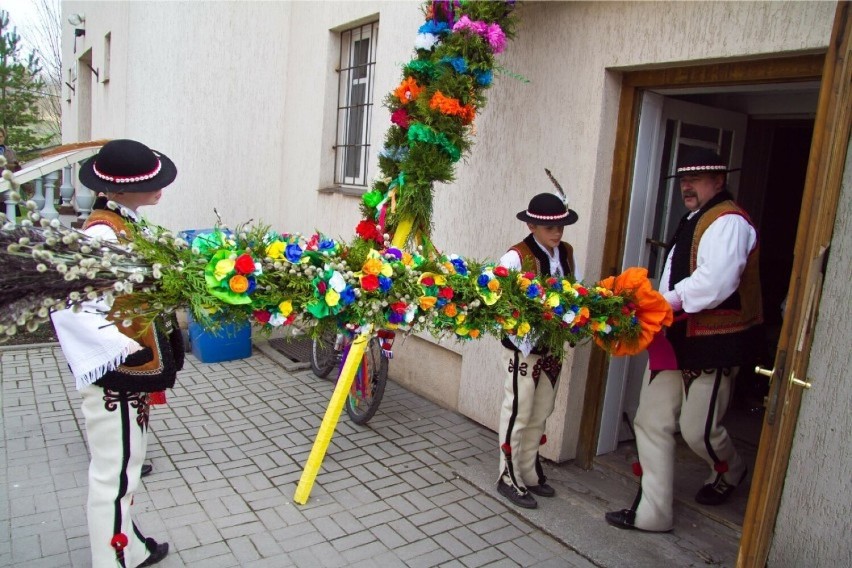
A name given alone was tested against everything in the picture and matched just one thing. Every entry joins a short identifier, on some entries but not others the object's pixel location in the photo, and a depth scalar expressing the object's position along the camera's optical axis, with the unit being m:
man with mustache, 3.18
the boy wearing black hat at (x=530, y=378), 3.56
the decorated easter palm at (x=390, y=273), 2.01
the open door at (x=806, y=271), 2.18
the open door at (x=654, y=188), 4.09
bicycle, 4.80
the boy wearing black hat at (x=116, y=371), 2.58
